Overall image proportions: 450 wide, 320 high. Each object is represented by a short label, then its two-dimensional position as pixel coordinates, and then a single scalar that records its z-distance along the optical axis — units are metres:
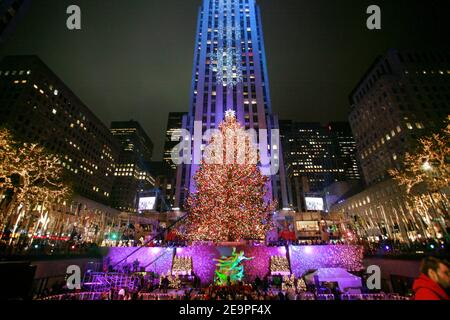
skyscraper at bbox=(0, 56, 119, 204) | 54.09
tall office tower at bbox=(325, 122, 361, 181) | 133.50
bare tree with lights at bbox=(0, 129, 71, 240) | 16.21
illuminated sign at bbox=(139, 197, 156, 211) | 40.84
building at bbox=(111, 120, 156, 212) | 113.44
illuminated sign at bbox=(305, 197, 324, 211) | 40.09
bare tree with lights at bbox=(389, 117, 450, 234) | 17.45
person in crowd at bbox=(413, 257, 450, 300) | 5.14
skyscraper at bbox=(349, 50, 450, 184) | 50.25
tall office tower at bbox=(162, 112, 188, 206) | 128.75
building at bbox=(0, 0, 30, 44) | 22.44
